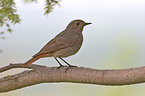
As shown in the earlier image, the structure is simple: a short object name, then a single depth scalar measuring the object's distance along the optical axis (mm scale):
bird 8164
